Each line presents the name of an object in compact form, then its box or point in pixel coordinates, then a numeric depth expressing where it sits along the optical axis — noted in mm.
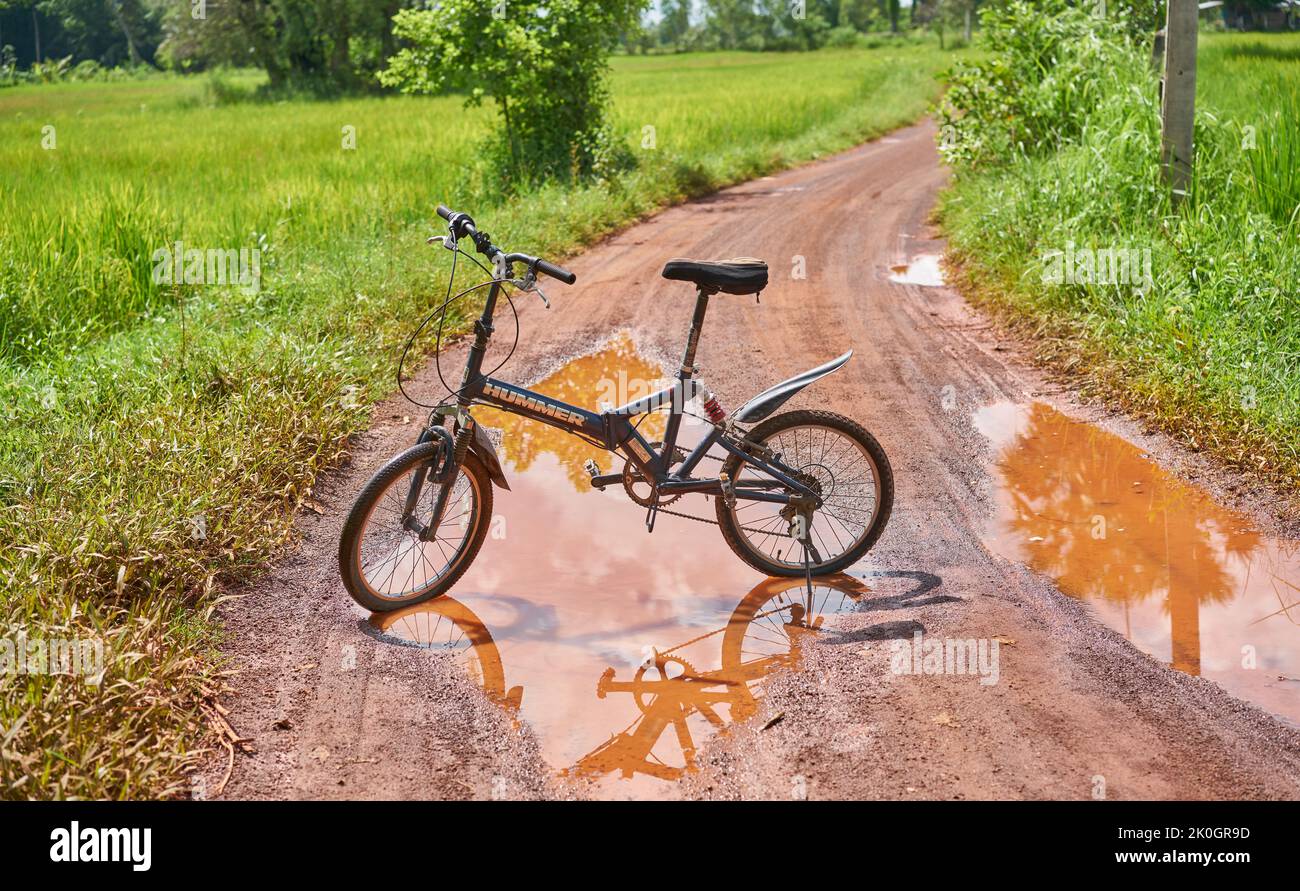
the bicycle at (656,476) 4535
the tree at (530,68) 13742
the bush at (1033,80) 11055
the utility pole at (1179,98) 8797
